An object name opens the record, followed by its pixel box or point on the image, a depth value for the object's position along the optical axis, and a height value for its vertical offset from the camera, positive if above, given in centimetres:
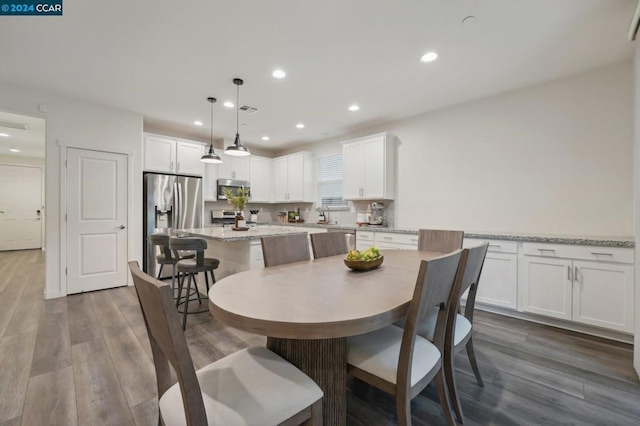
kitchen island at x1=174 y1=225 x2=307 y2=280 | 277 -41
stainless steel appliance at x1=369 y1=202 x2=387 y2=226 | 457 -4
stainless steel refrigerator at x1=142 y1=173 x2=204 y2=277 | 430 +8
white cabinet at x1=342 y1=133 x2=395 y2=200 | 438 +73
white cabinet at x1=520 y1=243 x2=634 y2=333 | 236 -65
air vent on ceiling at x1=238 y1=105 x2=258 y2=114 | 387 +147
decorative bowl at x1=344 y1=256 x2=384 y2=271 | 167 -31
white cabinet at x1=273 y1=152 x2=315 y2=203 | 577 +74
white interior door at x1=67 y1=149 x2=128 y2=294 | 371 -13
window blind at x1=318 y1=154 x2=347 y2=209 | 545 +61
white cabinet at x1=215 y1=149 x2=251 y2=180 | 545 +90
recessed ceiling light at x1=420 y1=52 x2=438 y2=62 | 260 +149
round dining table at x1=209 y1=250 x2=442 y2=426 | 94 -36
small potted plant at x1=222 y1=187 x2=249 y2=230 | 339 +10
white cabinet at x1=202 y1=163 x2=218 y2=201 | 522 +56
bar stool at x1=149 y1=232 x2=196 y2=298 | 290 -43
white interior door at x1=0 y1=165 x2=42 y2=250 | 715 +9
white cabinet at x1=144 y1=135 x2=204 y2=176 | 446 +94
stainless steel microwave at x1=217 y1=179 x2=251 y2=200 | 537 +53
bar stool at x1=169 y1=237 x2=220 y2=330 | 256 -52
